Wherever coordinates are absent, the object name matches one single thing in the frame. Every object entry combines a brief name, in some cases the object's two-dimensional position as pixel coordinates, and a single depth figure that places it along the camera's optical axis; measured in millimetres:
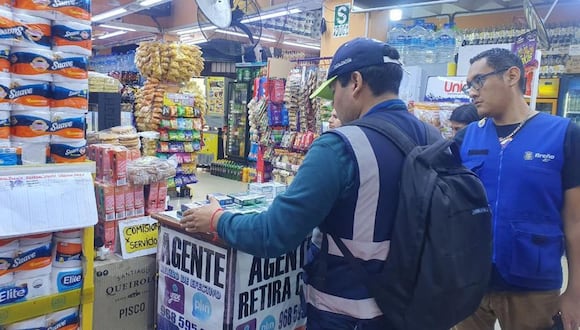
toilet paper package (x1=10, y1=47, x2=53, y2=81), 1714
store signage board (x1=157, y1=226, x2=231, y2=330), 1564
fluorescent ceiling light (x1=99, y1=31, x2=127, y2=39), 14377
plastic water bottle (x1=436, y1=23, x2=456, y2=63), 4348
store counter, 1550
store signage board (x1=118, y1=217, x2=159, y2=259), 2047
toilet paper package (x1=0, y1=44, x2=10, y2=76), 1660
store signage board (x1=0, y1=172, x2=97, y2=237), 1395
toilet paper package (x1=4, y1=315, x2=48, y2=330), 1498
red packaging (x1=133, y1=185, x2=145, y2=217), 2264
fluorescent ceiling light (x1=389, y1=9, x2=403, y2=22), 5762
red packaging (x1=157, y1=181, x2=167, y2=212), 2373
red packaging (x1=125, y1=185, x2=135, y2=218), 2217
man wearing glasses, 1715
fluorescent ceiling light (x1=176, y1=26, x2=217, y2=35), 11728
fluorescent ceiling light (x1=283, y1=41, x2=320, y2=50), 14141
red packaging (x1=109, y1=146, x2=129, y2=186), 2178
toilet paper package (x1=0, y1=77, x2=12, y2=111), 1663
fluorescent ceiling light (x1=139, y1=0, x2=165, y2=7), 8844
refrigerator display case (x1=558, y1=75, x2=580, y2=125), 6298
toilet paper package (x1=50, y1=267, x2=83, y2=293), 1587
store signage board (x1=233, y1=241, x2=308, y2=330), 1564
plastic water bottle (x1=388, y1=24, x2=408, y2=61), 4551
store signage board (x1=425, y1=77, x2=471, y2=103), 3509
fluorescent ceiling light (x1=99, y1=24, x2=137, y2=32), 11783
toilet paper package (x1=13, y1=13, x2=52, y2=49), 1708
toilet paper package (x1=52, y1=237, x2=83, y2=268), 1591
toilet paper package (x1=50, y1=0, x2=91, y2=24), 1793
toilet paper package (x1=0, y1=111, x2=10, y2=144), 1699
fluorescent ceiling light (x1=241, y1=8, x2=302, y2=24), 8163
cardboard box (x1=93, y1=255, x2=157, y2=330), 1934
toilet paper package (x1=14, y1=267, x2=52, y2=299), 1498
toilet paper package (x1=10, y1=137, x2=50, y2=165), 1772
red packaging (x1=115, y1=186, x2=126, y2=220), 2168
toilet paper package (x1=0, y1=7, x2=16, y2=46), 1641
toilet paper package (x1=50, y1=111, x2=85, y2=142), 1817
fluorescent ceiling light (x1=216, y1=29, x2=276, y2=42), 11923
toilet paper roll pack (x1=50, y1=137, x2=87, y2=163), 1846
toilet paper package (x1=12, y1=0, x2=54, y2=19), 1728
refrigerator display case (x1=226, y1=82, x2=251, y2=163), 10836
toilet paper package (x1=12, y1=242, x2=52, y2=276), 1485
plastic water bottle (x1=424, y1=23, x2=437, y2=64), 4405
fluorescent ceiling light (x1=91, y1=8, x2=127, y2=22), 9842
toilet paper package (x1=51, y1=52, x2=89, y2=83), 1793
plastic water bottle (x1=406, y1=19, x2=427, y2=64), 4441
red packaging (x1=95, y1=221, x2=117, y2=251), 2145
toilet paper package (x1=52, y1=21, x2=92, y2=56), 1816
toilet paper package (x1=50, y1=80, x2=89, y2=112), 1819
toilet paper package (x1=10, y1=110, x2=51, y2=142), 1752
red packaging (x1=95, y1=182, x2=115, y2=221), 2135
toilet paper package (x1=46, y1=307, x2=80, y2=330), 1592
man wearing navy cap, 1220
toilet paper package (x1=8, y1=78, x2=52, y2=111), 1715
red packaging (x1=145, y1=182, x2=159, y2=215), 2338
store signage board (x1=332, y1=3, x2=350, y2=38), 6191
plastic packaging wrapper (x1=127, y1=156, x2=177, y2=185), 2230
